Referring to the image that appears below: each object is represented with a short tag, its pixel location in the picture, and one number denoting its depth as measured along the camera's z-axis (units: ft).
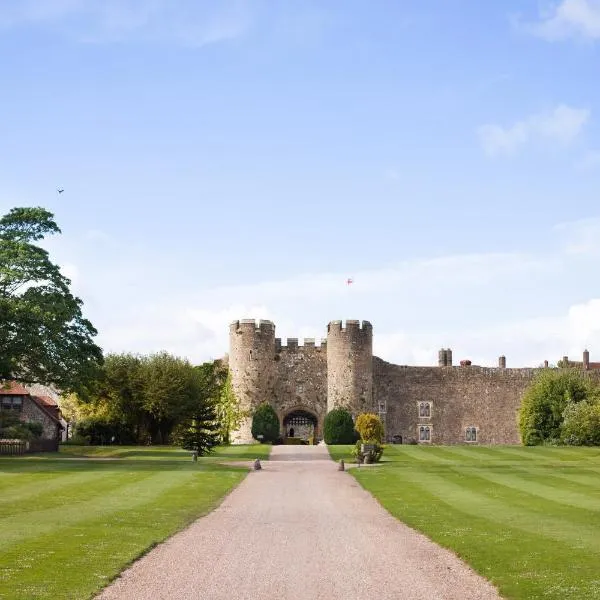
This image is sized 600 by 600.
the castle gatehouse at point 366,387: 245.65
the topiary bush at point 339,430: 233.35
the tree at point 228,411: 241.14
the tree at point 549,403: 219.41
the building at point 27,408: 237.45
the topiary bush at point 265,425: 234.99
